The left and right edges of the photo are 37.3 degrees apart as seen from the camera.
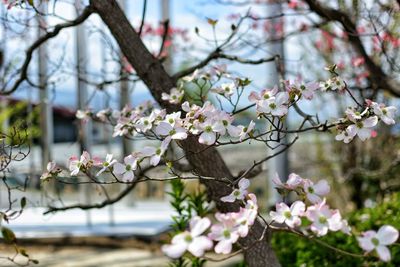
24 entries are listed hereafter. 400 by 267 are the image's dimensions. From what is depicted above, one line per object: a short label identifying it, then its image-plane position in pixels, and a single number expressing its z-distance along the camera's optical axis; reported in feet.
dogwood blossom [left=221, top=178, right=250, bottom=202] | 3.96
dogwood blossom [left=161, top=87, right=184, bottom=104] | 5.90
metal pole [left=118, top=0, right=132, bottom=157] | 17.04
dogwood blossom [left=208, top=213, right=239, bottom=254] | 3.19
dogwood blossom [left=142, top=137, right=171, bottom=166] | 4.19
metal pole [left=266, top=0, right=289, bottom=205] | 13.43
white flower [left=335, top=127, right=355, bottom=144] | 4.47
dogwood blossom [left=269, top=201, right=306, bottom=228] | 3.53
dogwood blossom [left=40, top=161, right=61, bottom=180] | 4.79
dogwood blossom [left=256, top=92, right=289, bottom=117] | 4.28
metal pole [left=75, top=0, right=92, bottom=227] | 16.70
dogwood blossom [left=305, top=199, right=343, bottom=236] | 3.35
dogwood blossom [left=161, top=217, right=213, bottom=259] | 3.03
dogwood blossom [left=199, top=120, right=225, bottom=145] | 4.16
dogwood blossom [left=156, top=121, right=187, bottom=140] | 4.22
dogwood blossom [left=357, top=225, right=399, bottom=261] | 3.10
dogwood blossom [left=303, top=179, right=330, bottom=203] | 3.85
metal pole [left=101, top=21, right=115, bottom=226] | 16.60
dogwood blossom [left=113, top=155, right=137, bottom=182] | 4.32
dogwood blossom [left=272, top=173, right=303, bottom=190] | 3.93
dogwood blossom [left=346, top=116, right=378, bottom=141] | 4.33
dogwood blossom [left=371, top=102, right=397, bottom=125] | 4.35
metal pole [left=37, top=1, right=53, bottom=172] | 18.65
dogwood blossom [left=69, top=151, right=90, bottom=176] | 4.54
